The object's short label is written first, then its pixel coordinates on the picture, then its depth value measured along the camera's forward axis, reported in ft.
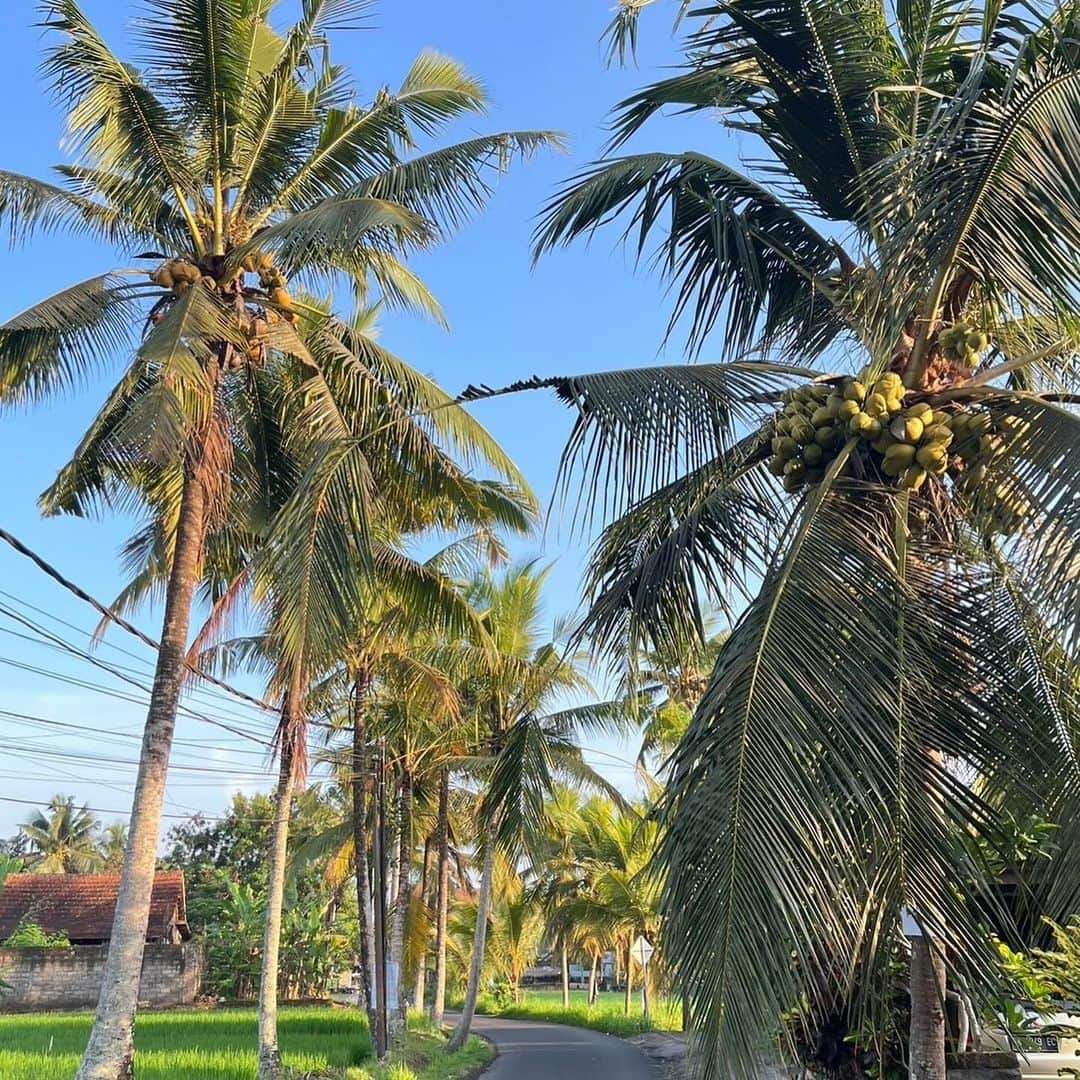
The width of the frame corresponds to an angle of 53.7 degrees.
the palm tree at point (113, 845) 191.60
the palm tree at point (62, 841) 178.91
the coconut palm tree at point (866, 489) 13.11
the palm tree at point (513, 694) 62.80
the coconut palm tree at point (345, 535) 23.03
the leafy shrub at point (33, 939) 89.35
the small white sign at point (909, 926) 14.72
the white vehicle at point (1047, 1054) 25.08
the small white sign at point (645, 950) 85.87
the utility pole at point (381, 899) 48.91
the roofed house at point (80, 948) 83.05
